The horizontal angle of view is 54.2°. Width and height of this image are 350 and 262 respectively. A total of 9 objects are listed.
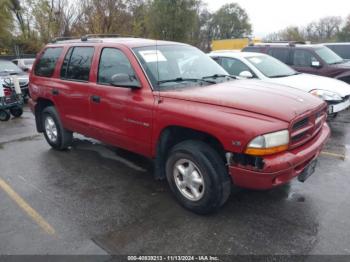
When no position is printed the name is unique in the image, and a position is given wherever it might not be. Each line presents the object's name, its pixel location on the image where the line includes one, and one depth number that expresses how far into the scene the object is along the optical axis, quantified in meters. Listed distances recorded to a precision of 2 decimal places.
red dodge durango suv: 3.24
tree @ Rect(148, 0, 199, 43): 33.47
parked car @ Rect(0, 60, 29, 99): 11.46
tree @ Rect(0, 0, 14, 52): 25.08
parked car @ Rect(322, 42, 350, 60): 12.86
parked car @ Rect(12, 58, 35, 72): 14.78
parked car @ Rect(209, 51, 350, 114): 6.79
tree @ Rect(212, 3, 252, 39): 59.75
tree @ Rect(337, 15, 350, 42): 42.65
